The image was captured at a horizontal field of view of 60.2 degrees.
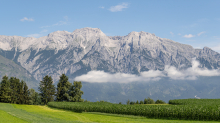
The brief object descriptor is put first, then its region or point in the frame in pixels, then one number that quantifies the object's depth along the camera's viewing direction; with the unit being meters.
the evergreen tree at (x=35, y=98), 158.50
